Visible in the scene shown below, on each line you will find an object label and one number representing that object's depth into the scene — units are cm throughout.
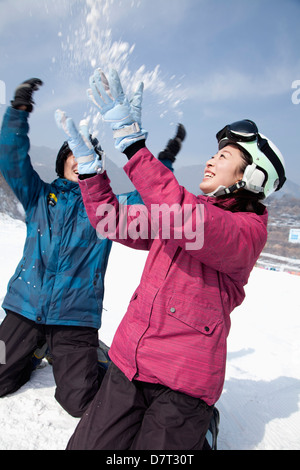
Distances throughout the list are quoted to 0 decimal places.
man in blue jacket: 251
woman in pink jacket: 134
